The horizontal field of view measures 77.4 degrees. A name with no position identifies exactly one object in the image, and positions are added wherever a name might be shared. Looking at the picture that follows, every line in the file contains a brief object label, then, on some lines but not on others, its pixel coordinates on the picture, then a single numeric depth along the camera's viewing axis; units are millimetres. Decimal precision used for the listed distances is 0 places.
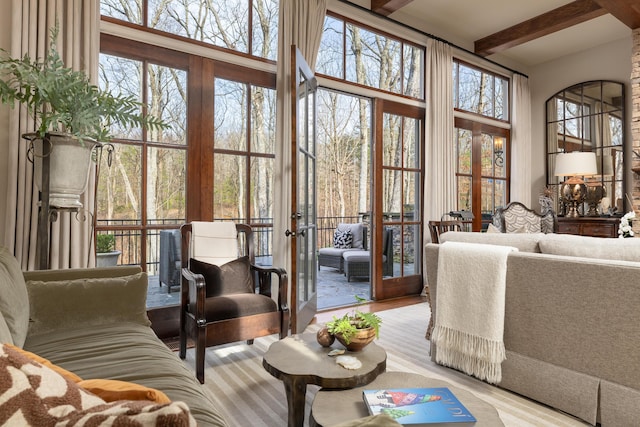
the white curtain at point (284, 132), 3495
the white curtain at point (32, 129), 2467
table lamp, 4824
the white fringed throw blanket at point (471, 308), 2148
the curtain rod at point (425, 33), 4215
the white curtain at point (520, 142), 5973
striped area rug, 1955
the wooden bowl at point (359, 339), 1726
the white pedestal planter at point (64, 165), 2139
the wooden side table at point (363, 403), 1251
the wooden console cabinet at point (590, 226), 5012
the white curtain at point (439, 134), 4824
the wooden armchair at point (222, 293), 2410
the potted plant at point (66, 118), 2021
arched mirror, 5402
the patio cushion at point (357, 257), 5758
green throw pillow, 1917
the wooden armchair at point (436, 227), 3672
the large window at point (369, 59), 4219
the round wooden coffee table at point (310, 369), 1504
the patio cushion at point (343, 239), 6535
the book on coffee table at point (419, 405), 1190
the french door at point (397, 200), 4512
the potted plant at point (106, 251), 2898
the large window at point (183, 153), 2965
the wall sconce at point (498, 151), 5883
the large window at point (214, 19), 3008
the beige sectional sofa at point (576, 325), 1743
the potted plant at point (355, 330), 1726
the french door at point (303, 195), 3066
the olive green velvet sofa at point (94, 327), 1371
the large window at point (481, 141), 5371
